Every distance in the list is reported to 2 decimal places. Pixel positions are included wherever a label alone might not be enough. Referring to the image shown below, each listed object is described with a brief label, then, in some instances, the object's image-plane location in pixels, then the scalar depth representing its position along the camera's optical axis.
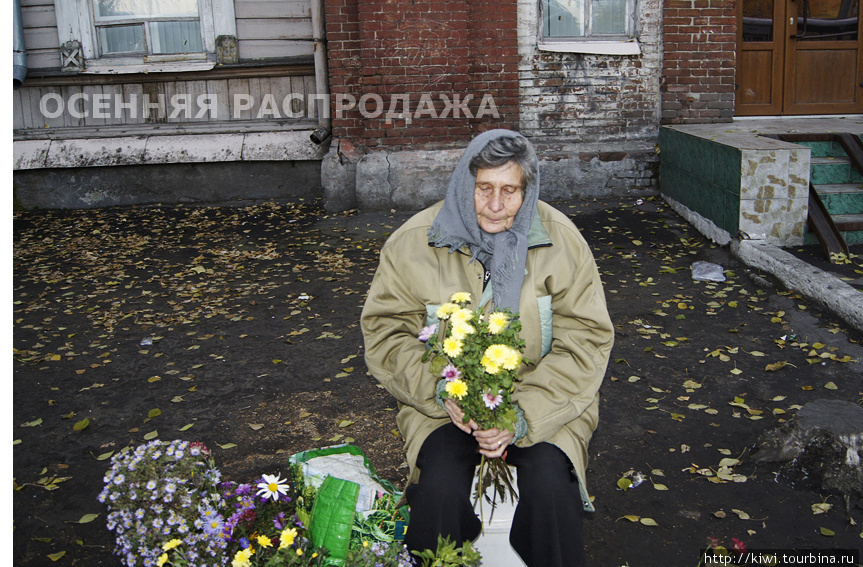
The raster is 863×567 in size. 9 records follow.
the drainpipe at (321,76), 9.01
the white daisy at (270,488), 2.62
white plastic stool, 2.59
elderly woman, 2.54
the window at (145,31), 9.98
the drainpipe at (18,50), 9.72
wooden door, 9.09
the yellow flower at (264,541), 2.38
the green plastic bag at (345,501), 2.55
